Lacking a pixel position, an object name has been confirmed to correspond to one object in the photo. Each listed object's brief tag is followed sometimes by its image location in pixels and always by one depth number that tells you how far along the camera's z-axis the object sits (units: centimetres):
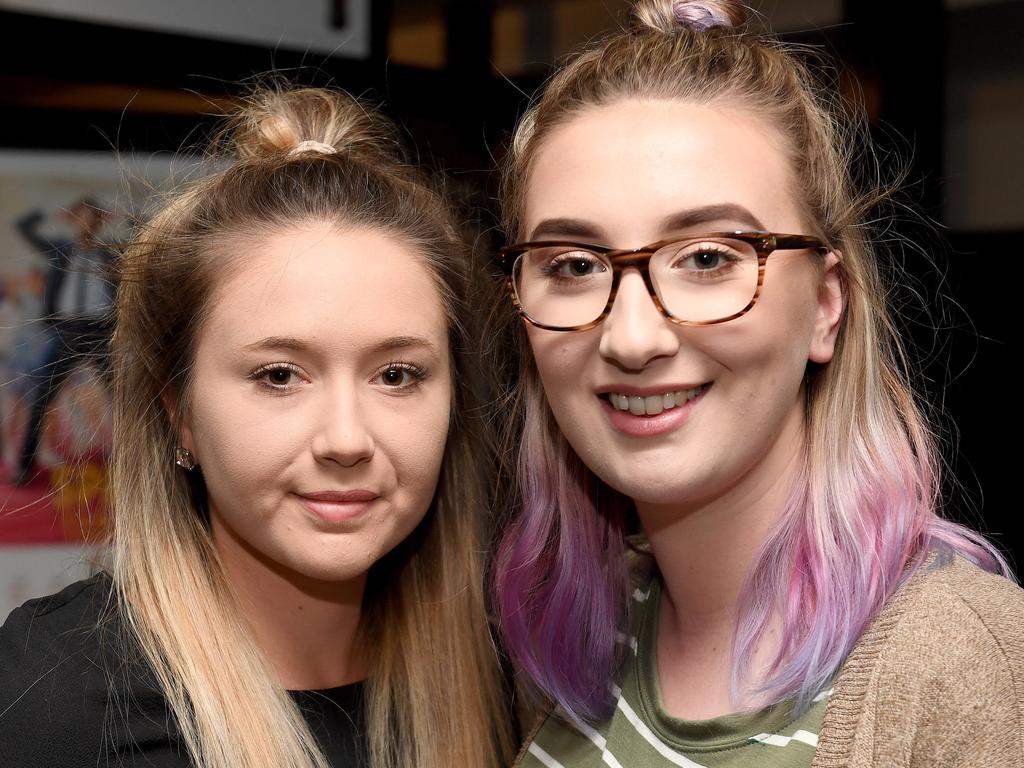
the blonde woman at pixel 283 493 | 143
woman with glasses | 125
